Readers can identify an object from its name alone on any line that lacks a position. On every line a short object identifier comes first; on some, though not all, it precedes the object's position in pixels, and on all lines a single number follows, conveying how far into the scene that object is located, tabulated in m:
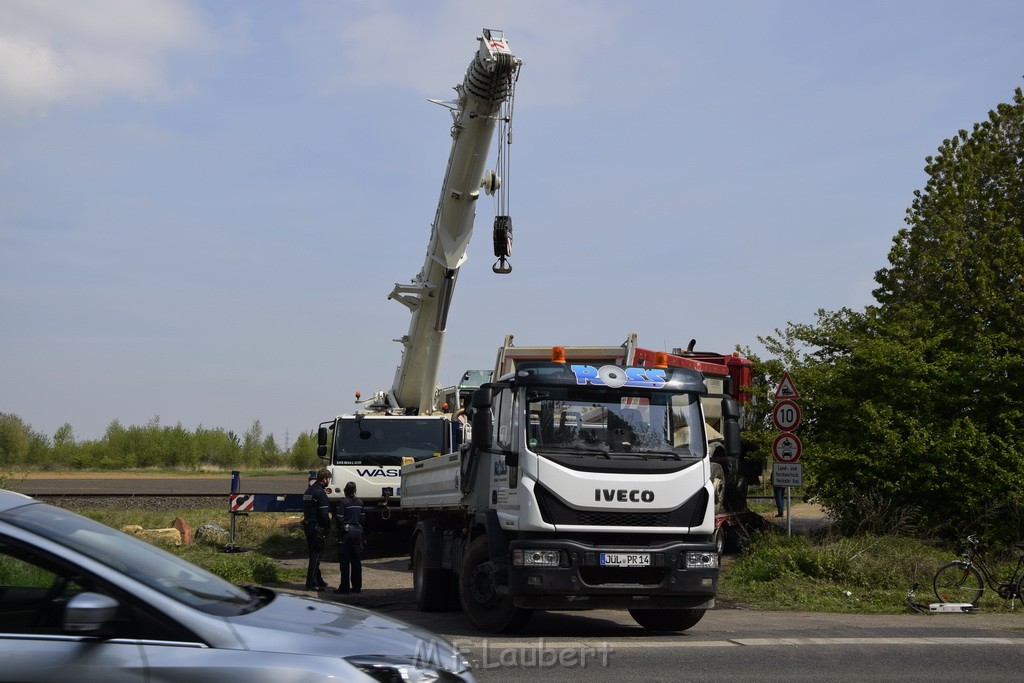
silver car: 4.00
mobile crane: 17.03
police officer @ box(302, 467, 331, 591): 14.75
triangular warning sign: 15.76
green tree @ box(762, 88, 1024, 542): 17.03
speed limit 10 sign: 15.55
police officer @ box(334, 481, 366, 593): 14.23
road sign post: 15.26
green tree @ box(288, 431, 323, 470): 58.56
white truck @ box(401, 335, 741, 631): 9.77
